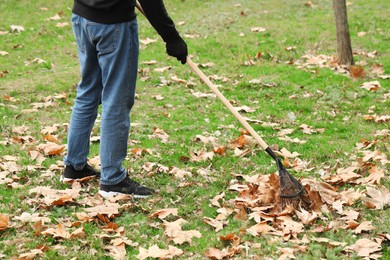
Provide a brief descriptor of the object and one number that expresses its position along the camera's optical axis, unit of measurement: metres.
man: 7.24
